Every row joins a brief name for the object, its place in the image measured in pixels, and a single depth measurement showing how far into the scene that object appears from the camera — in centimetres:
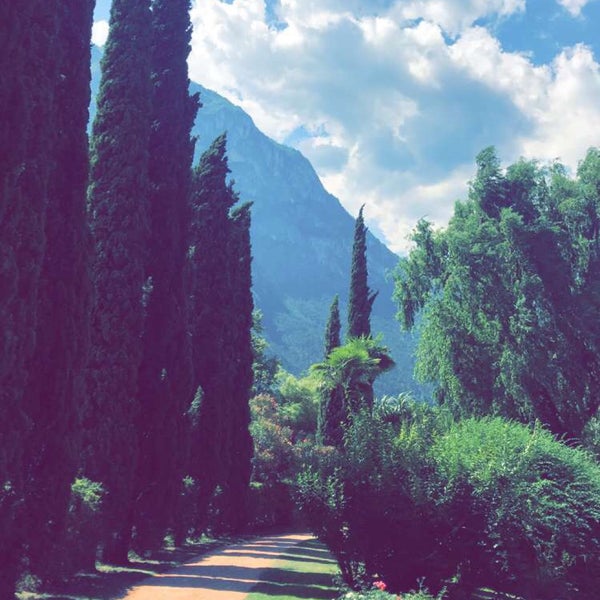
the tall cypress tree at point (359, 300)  3772
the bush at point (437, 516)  1260
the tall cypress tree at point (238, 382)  2506
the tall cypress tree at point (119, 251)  1419
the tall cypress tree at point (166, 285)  1591
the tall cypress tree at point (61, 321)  1041
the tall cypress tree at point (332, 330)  4266
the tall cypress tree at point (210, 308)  2242
